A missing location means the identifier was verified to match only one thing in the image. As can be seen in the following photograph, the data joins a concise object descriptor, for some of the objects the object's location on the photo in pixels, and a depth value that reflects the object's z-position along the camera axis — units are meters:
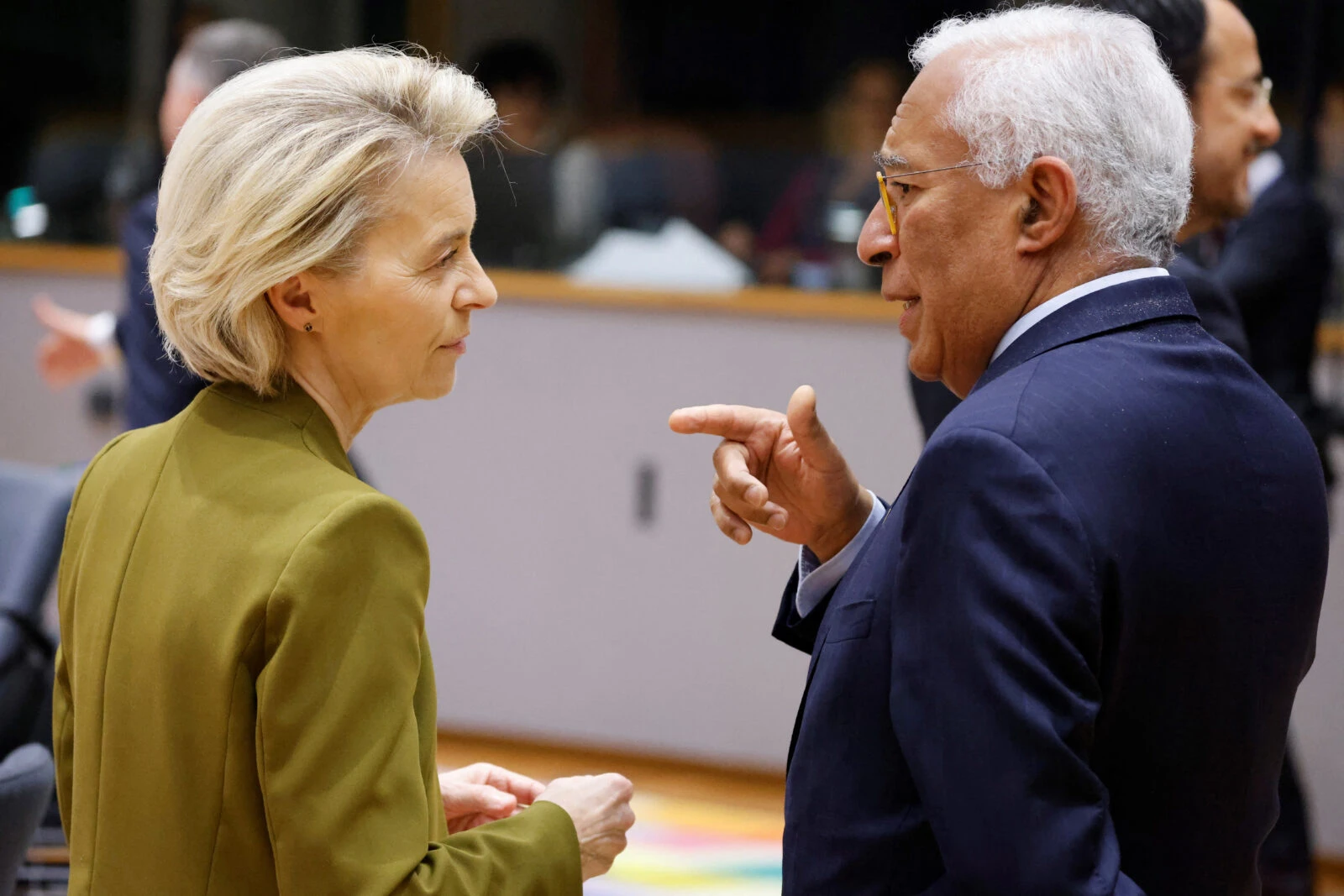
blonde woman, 2.37
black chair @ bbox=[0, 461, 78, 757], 5.23
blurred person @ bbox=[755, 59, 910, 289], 8.85
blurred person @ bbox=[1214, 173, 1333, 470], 5.83
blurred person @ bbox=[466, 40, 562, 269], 9.30
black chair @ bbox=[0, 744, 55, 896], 3.52
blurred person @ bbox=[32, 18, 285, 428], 5.57
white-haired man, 2.18
